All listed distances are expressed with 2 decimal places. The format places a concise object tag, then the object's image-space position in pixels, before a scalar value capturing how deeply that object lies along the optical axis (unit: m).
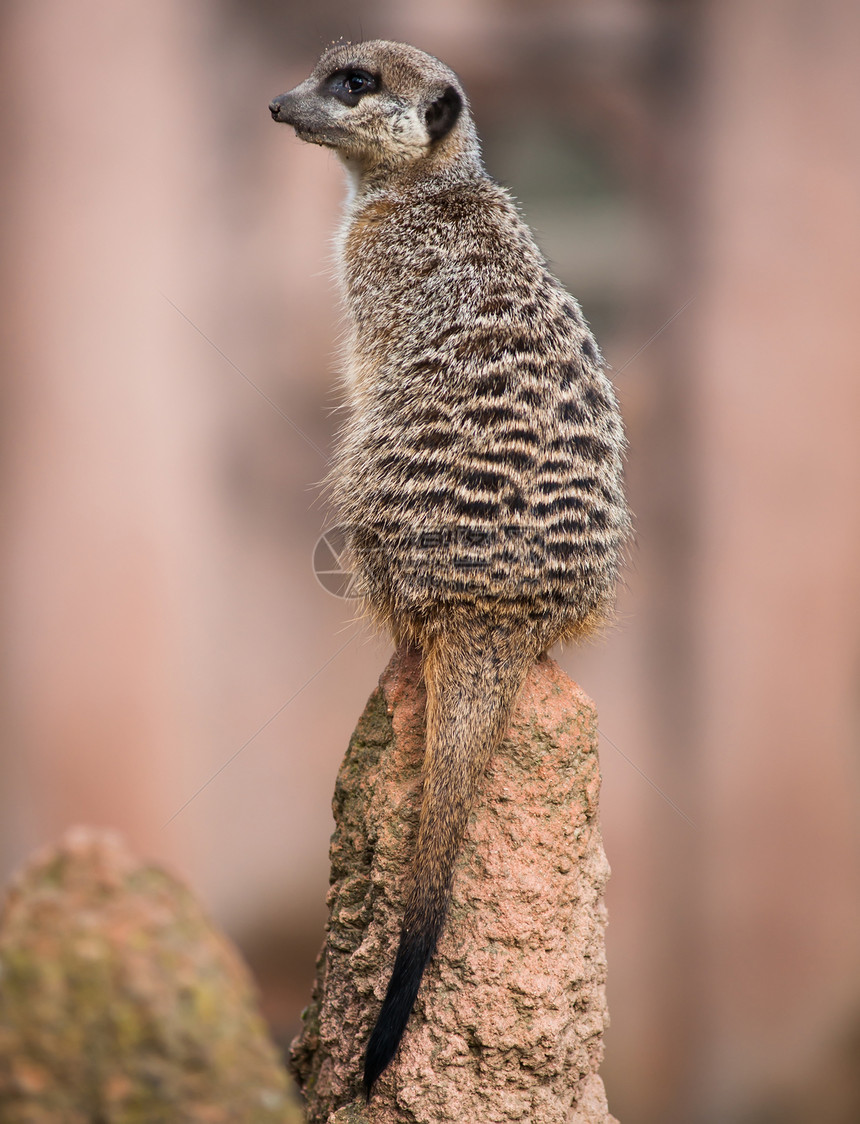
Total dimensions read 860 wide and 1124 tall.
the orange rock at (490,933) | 4.67
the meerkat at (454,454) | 4.67
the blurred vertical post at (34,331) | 5.11
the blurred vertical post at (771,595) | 5.17
